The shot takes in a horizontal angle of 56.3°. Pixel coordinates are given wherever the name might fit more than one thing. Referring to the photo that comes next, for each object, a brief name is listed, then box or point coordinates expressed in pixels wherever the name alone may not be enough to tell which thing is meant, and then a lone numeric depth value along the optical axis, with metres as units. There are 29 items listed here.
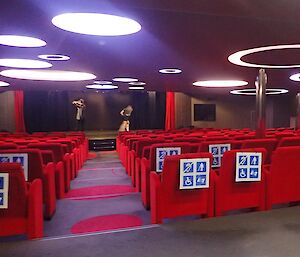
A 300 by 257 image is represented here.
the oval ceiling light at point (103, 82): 11.33
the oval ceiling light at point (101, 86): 13.77
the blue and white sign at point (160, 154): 4.04
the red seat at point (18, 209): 2.60
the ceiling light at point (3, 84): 11.01
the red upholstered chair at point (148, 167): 3.90
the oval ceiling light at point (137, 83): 11.51
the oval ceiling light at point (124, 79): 10.55
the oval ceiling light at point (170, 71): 8.09
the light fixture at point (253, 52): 5.19
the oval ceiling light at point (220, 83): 11.95
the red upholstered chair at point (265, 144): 4.48
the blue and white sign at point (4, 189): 2.54
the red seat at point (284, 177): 3.41
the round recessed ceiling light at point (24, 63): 6.63
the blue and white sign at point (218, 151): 4.55
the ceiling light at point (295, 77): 9.43
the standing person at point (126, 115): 16.58
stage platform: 13.54
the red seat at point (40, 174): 3.59
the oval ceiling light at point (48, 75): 8.89
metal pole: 7.66
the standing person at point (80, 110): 16.28
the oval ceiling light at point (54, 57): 5.77
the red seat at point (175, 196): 2.98
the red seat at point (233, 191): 3.22
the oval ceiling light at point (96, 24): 3.69
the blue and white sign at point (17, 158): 3.61
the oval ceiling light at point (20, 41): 4.42
